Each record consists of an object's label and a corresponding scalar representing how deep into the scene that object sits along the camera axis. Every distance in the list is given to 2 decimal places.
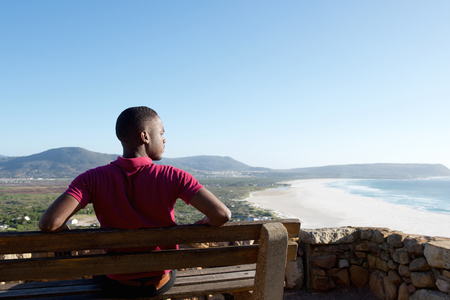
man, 1.49
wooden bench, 1.39
